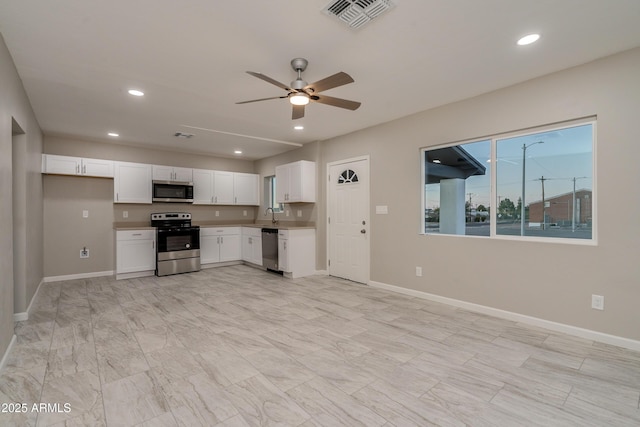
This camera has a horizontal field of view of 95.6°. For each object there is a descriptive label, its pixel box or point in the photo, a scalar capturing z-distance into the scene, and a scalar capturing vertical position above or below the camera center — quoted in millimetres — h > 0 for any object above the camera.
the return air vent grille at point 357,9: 1967 +1416
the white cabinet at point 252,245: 6148 -736
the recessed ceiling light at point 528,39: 2354 +1428
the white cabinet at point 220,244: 6250 -735
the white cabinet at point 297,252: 5344 -762
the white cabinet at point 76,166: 4923 +801
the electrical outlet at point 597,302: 2693 -837
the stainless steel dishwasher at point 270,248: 5611 -730
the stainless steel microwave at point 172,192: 5873 +412
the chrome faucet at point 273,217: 6746 -126
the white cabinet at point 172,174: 5912 +793
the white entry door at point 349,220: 4871 -143
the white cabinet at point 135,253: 5242 -773
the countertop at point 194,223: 5455 -299
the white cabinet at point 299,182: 5602 +592
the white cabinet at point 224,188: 6473 +560
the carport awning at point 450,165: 3746 +639
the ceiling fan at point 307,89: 2387 +1083
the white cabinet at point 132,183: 5512 +554
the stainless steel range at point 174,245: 5527 -666
